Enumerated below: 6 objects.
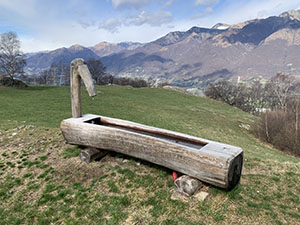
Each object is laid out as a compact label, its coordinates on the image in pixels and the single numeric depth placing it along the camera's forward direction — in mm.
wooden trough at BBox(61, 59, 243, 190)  3883
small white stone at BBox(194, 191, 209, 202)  4164
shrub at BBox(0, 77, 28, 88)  27709
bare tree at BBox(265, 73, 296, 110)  32969
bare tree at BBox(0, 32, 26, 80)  27969
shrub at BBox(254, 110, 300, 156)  14719
